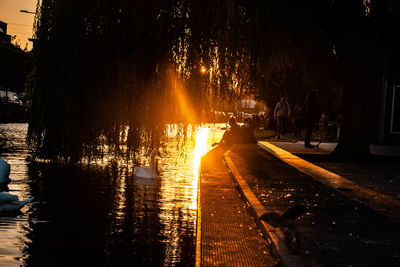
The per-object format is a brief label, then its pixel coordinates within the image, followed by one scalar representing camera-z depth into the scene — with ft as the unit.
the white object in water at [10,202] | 23.71
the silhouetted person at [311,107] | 65.00
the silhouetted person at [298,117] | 101.79
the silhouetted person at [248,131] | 82.84
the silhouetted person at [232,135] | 75.10
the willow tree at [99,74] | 30.22
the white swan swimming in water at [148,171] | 37.52
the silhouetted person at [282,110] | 83.83
